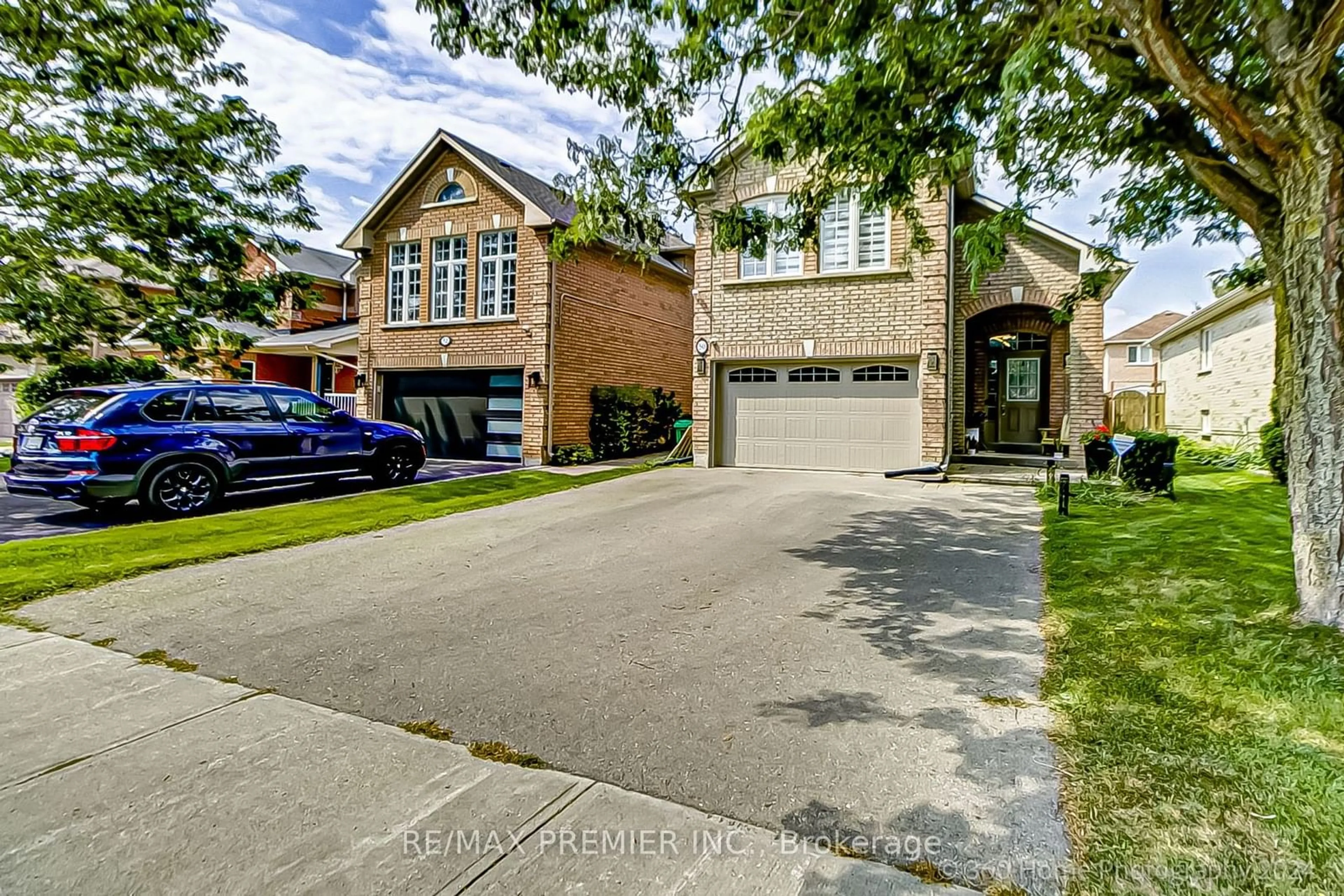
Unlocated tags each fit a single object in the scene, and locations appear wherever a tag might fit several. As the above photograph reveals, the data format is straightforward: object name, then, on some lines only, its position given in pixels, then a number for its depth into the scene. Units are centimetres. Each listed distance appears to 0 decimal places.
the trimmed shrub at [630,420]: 1716
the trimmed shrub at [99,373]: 1498
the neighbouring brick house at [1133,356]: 4175
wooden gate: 2017
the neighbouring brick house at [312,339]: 2025
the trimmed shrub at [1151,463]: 993
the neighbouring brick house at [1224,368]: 1502
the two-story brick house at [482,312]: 1568
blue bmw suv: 833
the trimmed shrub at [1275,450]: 1105
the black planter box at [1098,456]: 1116
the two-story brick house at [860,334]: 1316
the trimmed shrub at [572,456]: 1571
